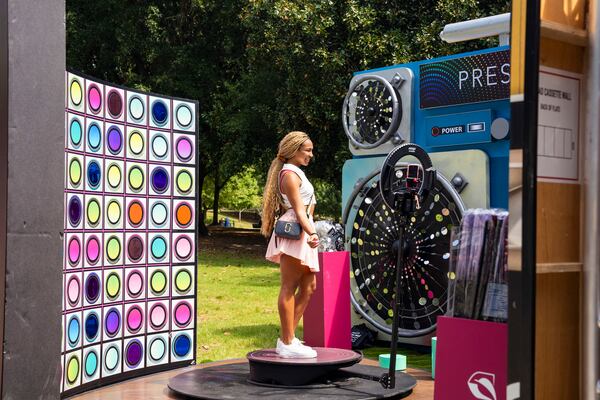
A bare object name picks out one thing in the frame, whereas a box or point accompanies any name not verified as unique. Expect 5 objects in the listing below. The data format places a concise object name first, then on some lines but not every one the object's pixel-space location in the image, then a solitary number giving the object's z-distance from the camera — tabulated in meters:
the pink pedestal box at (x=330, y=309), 6.87
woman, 5.37
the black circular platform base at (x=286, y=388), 5.04
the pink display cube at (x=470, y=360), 2.81
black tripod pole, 5.14
